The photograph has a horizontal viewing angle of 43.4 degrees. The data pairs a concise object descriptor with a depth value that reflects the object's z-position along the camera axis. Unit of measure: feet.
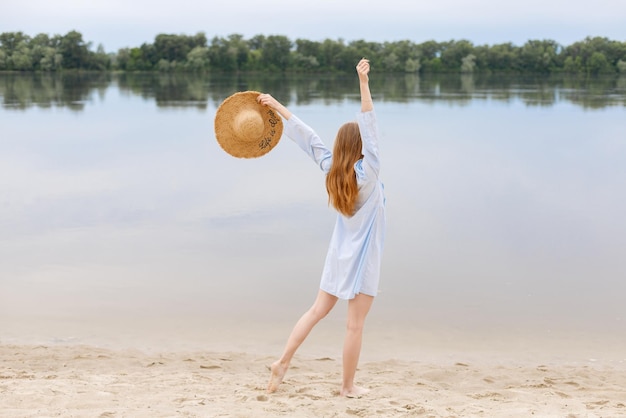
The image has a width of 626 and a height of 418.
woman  13.20
